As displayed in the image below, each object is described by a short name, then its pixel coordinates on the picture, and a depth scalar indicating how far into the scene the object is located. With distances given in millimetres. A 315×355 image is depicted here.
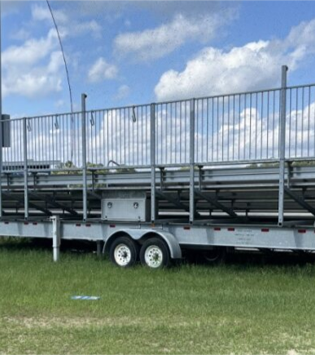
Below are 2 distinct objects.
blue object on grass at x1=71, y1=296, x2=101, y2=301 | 7336
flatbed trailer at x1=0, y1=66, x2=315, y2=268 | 8852
